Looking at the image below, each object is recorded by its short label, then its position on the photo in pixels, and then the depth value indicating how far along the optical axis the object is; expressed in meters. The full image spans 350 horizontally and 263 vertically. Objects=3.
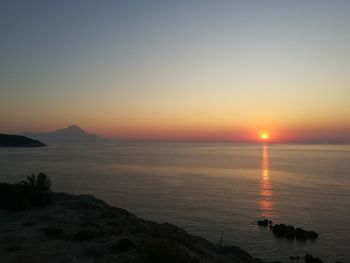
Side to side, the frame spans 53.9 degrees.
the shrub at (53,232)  19.59
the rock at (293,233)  41.59
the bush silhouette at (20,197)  27.33
